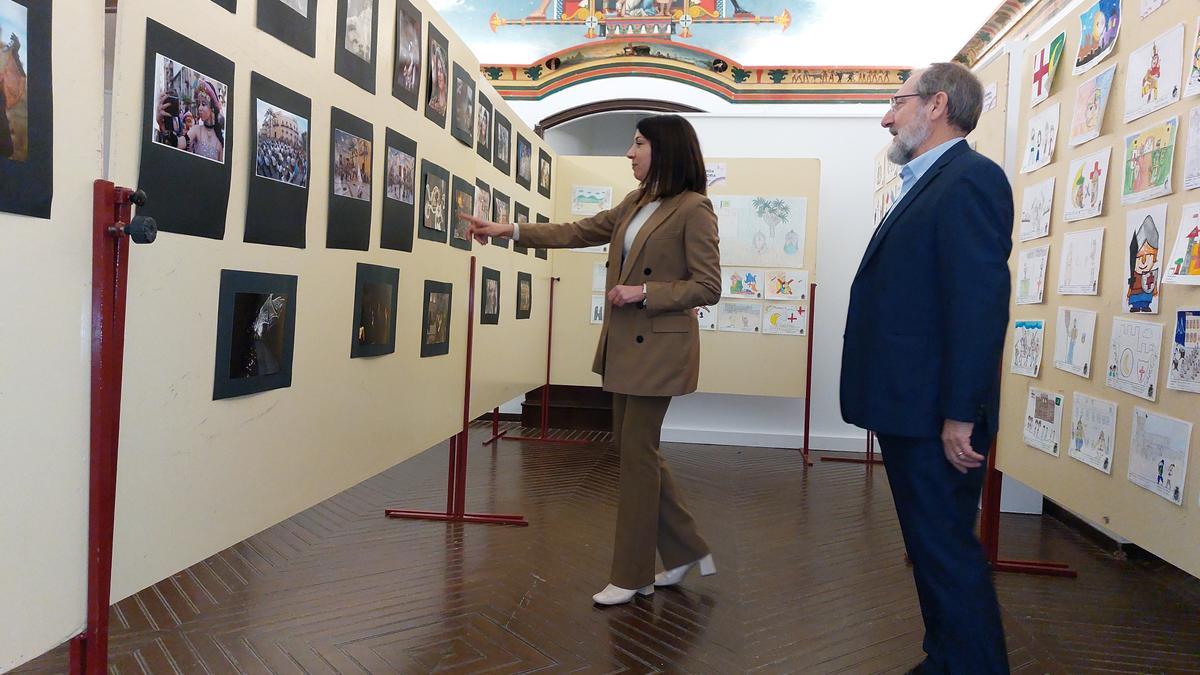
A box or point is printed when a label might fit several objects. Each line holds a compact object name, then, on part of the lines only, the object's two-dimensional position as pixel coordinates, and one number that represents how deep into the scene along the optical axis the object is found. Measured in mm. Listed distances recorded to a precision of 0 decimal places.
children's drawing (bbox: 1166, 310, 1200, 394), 2252
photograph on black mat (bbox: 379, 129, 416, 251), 2842
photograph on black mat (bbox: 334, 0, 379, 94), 2412
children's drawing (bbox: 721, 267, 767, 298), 6668
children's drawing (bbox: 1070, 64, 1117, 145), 2791
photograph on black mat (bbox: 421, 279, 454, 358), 3367
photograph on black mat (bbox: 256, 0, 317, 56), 2006
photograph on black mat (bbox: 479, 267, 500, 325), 4336
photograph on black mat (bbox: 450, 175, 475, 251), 3623
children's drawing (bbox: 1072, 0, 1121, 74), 2754
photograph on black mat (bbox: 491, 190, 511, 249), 4398
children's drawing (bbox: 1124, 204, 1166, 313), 2455
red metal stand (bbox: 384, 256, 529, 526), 4105
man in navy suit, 1995
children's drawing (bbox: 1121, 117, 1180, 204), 2402
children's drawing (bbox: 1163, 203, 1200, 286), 2244
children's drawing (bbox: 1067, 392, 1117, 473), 2730
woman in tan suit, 2887
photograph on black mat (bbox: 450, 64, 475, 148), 3553
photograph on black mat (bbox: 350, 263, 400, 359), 2660
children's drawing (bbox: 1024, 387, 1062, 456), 3139
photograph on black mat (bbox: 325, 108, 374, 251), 2414
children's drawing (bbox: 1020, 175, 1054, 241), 3260
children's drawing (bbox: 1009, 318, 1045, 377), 3321
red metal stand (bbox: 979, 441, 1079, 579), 3750
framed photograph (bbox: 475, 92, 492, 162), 3981
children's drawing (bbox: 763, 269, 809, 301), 6582
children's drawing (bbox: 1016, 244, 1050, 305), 3301
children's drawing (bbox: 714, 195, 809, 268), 6602
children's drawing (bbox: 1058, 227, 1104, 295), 2848
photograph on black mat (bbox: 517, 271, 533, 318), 5461
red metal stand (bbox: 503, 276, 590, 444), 6727
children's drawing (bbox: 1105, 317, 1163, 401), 2467
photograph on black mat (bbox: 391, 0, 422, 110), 2850
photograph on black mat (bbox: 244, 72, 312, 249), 1990
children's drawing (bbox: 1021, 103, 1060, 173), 3211
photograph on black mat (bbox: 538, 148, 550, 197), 5742
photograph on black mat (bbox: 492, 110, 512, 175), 4359
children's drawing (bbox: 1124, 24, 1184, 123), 2363
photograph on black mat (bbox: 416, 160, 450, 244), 3223
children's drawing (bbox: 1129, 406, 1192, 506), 2314
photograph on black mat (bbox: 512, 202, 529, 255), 5028
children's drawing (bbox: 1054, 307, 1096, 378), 2887
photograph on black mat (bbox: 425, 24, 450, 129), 3189
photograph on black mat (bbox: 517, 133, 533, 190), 5072
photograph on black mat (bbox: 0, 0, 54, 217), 1263
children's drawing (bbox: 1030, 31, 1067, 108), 3191
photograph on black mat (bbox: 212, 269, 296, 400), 1916
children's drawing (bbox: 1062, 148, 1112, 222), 2801
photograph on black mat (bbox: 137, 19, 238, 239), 1610
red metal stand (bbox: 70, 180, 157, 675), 1442
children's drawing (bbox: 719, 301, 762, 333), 6676
